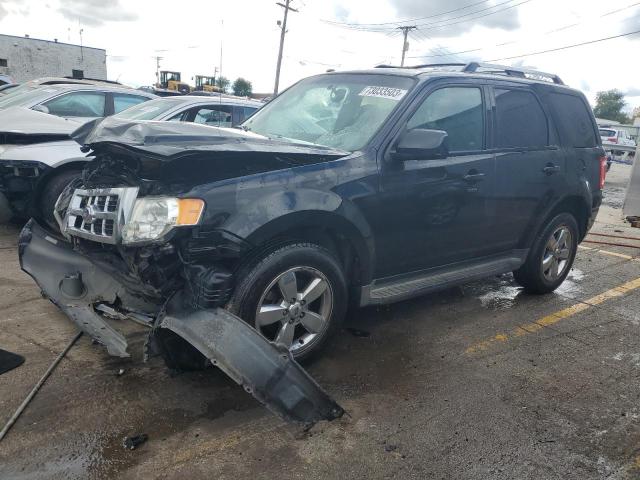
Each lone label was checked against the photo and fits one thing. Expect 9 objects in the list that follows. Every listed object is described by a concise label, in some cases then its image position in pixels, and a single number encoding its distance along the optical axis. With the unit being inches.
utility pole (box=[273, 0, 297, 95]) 1508.4
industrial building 1782.7
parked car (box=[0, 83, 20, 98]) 411.2
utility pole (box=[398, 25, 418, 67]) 1748.3
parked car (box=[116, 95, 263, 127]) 257.1
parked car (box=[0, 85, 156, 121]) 286.0
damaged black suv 113.0
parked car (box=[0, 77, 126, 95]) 341.4
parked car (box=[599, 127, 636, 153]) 1115.9
